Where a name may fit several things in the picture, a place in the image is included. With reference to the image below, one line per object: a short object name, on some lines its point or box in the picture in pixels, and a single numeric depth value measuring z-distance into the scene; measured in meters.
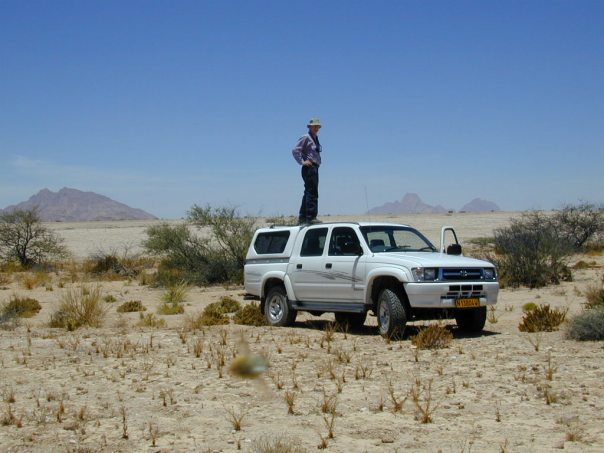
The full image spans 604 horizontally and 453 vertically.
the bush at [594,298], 14.98
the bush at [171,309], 18.91
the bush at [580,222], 36.62
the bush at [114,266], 31.64
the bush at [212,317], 15.46
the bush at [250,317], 15.31
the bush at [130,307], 19.76
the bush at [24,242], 35.56
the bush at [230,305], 18.78
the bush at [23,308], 18.34
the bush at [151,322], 15.78
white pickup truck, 12.12
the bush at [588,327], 11.38
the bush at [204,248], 27.09
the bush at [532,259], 22.77
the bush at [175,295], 21.14
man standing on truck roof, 15.72
